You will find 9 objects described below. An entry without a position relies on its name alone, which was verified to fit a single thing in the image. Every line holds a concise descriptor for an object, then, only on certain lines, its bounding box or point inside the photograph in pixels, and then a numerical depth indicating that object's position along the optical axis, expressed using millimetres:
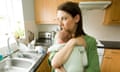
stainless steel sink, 1589
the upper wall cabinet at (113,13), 2524
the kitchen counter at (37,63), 1357
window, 2217
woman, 603
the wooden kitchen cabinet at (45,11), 2781
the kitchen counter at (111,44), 2541
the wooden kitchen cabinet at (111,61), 2482
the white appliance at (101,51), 2561
